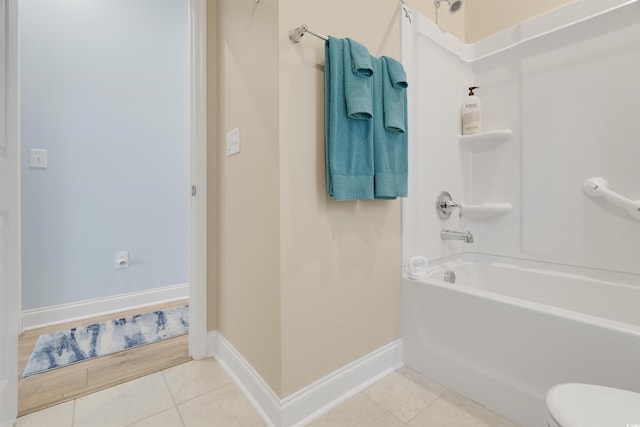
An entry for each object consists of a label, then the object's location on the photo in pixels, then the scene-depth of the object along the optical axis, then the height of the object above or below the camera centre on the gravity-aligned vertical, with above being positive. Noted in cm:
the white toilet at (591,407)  62 -44
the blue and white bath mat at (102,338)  157 -77
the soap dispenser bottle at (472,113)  190 +67
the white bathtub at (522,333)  96 -48
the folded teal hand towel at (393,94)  132 +56
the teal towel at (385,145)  130 +32
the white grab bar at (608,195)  136 +9
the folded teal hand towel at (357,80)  114 +55
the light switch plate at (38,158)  190 +39
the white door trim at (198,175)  155 +22
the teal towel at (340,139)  113 +31
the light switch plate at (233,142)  139 +37
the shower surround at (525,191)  114 +13
